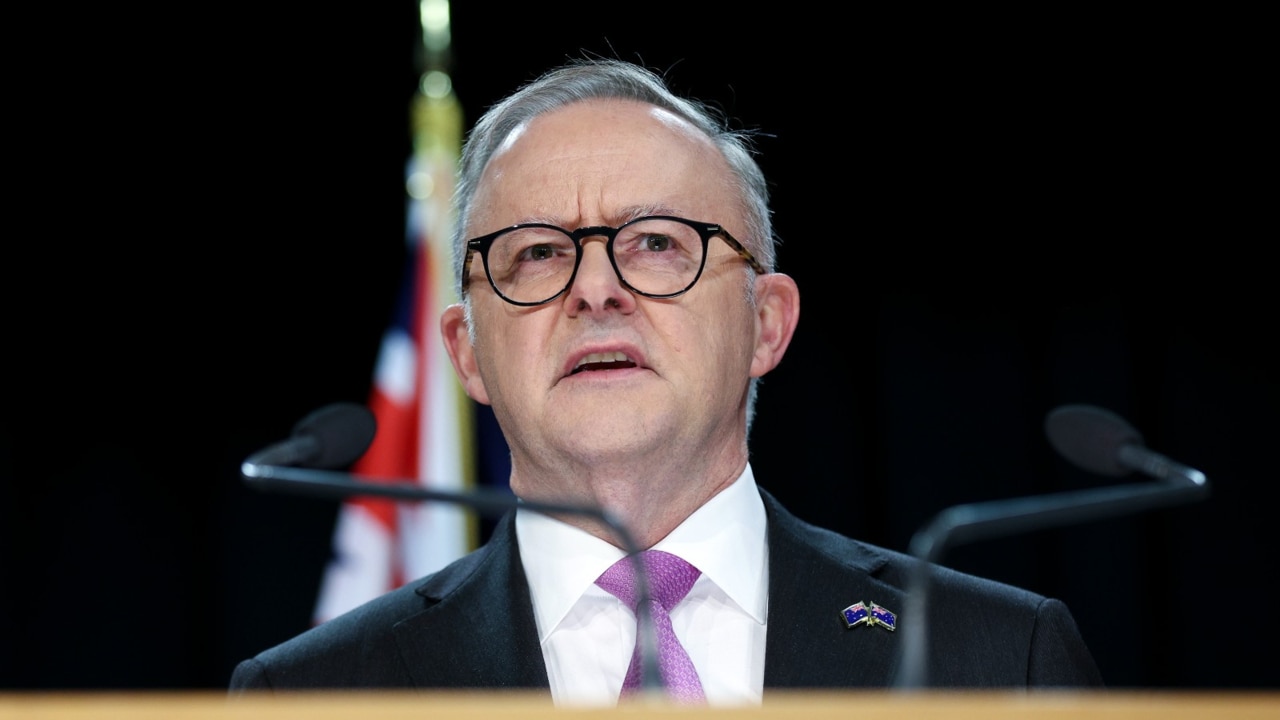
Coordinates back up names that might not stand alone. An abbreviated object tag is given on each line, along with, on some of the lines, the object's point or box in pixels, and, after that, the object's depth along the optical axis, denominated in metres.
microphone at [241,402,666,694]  3.60
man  3.83
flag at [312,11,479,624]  4.56
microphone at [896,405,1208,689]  3.59
